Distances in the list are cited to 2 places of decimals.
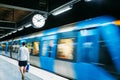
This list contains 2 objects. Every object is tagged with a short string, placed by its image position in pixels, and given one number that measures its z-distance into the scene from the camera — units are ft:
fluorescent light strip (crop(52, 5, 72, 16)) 14.61
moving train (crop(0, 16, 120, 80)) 9.93
